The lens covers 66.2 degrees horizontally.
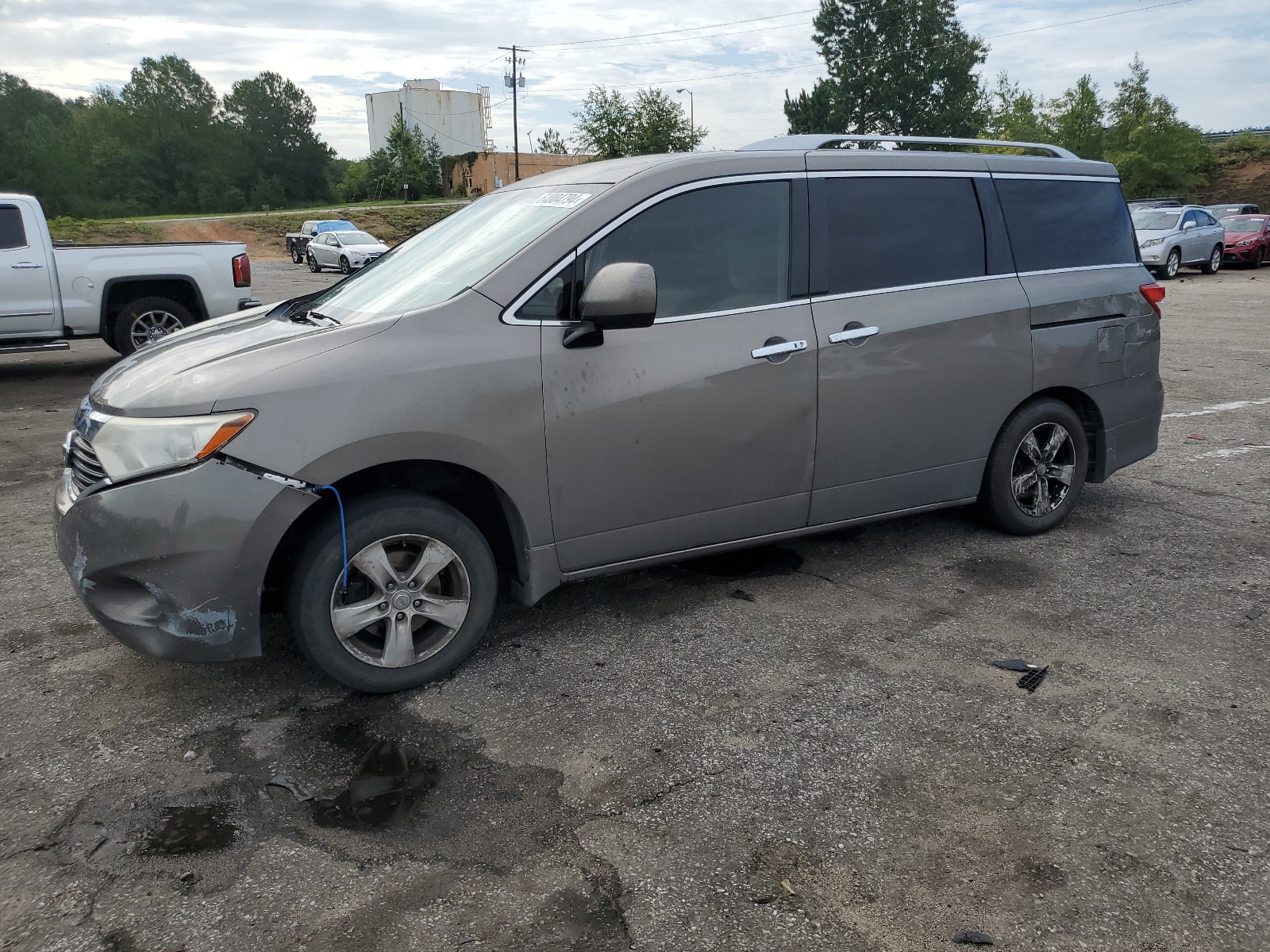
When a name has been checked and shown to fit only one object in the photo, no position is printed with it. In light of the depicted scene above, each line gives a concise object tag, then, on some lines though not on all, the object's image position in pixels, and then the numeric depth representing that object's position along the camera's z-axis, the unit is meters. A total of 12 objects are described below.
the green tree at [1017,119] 58.85
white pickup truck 10.11
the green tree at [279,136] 90.50
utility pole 65.75
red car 26.84
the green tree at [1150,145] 50.66
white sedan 30.83
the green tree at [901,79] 72.69
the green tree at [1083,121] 54.72
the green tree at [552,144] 74.44
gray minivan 3.28
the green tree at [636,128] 51.47
